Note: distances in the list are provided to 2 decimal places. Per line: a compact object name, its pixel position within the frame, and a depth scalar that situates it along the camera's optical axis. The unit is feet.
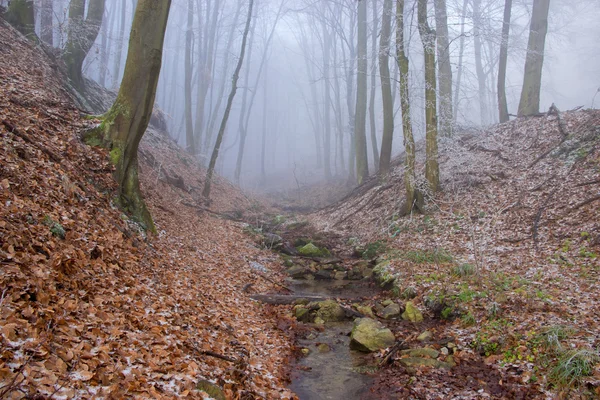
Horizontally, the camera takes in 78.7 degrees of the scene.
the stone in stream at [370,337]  20.58
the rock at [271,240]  45.38
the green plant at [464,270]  25.84
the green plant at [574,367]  14.26
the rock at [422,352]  18.71
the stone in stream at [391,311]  24.71
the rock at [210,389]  12.49
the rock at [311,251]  42.37
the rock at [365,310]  25.57
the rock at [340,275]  35.25
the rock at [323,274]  35.86
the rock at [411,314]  23.58
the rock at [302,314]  25.20
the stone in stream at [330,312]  25.53
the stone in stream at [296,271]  36.05
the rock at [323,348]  20.99
